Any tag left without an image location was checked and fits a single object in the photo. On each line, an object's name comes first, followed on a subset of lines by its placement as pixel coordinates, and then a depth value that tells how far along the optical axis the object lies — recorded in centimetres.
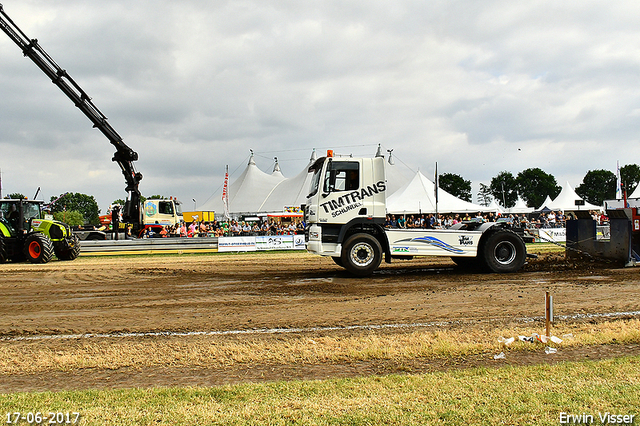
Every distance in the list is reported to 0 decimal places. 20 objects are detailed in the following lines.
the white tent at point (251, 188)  5191
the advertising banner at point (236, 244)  2294
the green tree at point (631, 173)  10856
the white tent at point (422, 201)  3609
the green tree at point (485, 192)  11706
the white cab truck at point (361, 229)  1120
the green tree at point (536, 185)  11662
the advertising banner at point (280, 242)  2298
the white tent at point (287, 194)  4822
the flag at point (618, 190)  3701
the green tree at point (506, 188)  11750
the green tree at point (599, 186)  11506
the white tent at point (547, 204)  4962
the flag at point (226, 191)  3992
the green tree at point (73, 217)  11176
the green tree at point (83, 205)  14638
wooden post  551
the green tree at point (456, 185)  10744
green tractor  1728
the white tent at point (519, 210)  4547
